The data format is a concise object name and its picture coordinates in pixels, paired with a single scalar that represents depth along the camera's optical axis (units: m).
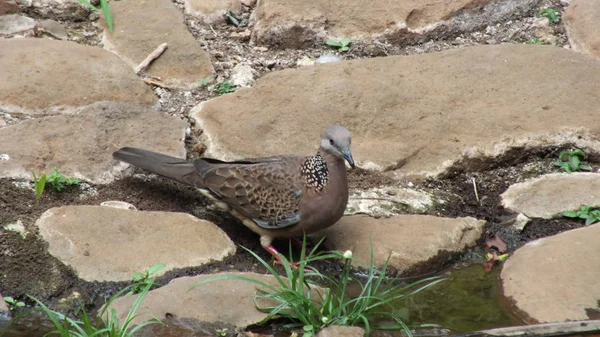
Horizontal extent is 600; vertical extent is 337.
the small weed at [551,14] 12.27
